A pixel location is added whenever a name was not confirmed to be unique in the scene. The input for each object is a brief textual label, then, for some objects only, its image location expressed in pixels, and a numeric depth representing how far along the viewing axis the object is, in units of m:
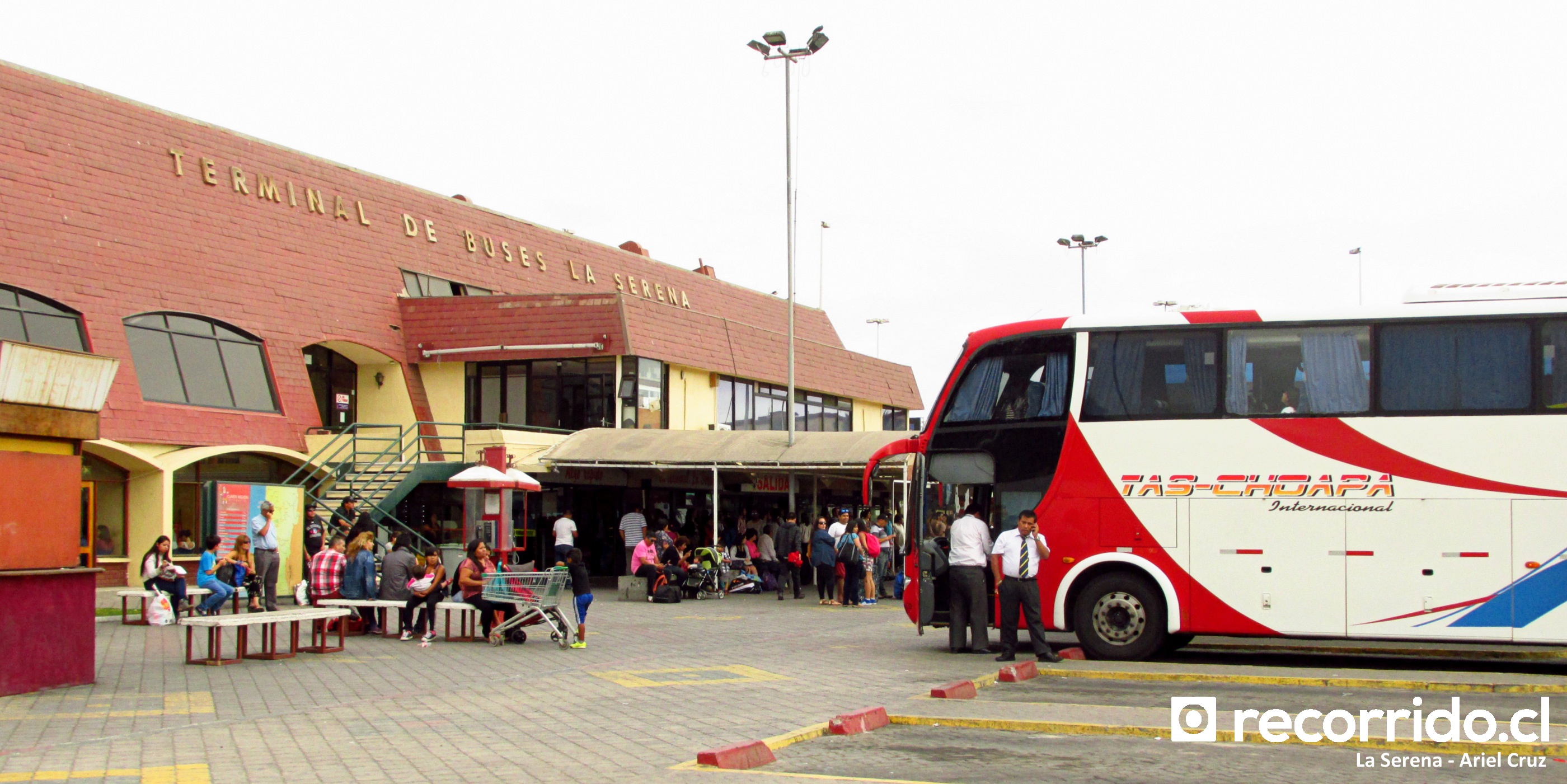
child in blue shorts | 16.34
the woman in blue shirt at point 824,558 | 24.47
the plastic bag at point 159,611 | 18.83
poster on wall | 22.22
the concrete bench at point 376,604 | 17.08
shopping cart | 16.38
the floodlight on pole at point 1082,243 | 48.72
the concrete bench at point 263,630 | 13.52
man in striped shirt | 26.92
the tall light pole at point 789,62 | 29.61
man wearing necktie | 14.19
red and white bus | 13.52
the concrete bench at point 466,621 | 16.87
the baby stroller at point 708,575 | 25.73
